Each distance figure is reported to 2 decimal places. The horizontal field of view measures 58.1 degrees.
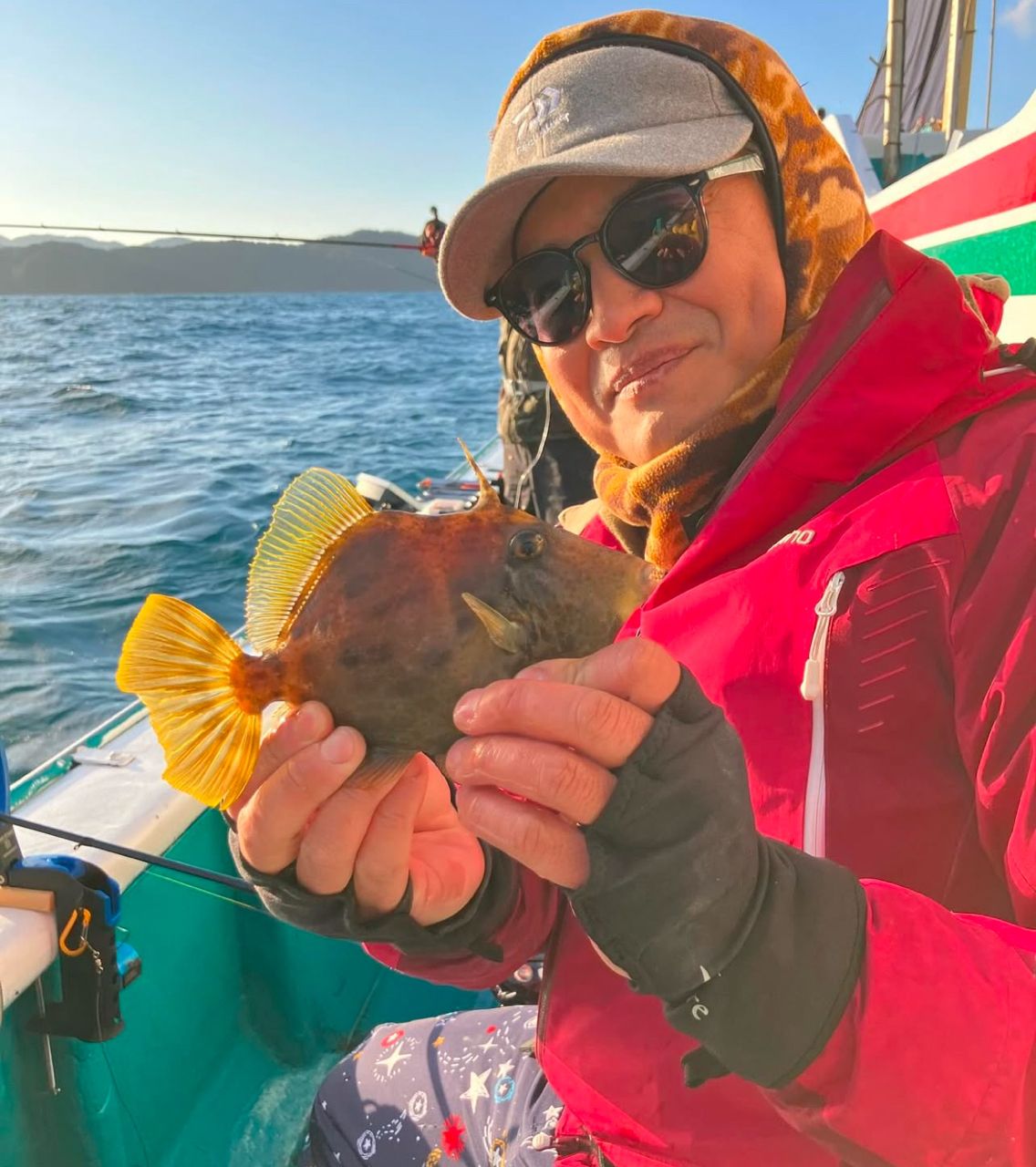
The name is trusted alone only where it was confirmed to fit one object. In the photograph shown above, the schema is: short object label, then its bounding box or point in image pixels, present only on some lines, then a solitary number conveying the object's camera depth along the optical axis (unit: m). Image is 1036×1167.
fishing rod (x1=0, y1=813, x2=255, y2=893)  0.56
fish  0.32
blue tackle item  0.54
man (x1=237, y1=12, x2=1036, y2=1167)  0.27
